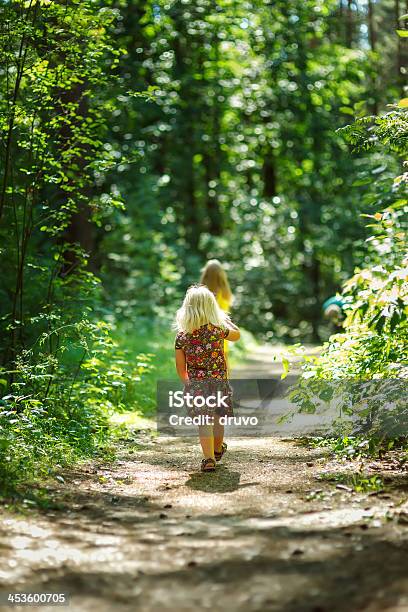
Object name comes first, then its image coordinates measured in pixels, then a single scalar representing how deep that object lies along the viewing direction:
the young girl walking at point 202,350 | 7.45
